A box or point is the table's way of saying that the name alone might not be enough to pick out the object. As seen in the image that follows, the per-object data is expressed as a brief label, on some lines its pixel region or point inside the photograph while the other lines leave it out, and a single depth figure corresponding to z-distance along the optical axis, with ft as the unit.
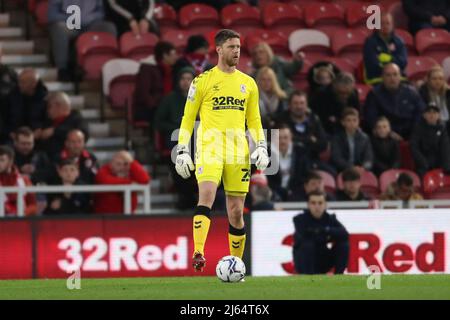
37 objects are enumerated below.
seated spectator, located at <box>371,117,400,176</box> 64.64
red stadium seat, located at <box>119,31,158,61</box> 68.39
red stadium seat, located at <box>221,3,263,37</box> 72.23
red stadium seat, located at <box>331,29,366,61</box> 73.00
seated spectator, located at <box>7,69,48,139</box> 61.67
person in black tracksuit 55.98
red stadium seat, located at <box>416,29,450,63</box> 74.59
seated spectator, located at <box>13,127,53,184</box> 58.90
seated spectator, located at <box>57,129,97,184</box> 59.11
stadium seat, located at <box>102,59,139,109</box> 66.74
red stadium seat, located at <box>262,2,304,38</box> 73.46
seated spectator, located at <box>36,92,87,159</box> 60.68
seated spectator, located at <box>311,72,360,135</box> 65.05
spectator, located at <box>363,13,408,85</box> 68.69
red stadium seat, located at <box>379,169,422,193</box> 63.93
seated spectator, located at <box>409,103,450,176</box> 65.16
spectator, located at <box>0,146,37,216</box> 56.80
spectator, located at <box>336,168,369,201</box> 60.54
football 43.98
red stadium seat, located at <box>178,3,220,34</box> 71.46
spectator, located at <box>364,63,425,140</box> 66.24
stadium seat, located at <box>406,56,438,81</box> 72.64
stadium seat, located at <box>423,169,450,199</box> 64.13
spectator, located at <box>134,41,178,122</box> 63.93
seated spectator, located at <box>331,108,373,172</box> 63.31
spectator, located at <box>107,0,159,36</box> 68.80
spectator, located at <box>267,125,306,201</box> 60.85
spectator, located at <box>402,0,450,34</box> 74.43
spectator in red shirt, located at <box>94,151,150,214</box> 58.80
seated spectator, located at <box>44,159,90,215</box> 58.23
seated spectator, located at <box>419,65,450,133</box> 67.26
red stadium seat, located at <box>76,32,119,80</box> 67.36
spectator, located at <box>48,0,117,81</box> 66.80
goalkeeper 43.50
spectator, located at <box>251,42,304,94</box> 63.98
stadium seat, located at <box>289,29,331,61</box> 72.33
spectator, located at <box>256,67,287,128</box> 62.95
